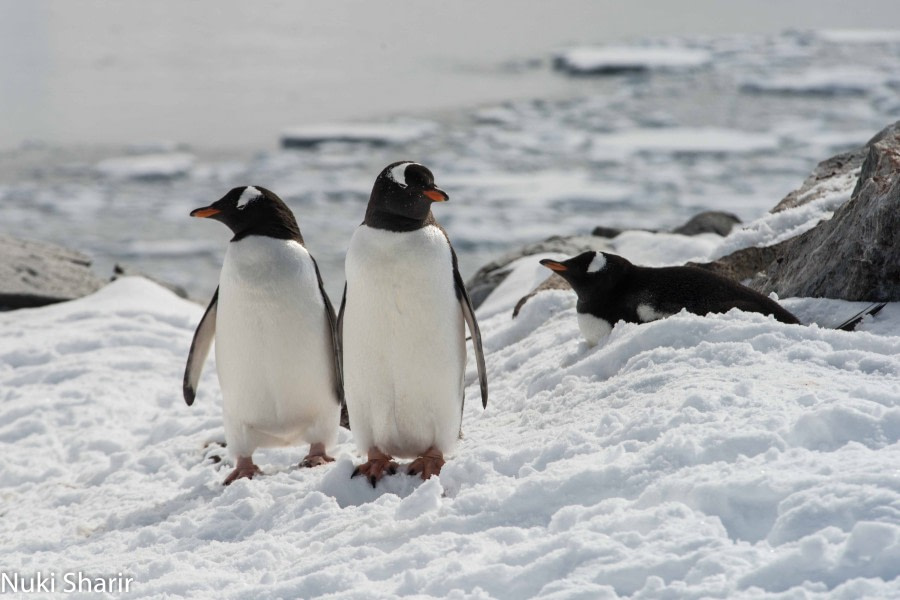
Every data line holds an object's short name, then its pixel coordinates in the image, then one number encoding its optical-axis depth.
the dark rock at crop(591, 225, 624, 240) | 14.80
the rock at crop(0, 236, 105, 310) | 14.09
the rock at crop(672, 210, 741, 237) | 14.31
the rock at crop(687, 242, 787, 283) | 9.63
